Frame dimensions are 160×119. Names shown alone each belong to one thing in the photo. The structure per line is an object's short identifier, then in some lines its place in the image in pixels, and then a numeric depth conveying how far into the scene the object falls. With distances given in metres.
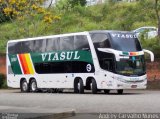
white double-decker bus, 31.33
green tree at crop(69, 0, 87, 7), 58.56
